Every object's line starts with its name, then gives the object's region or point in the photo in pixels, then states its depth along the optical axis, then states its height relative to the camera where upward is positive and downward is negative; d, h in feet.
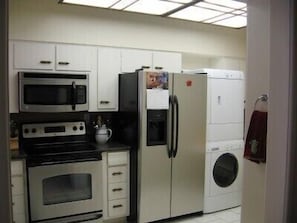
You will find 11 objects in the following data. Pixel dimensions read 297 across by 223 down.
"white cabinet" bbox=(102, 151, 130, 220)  10.24 -3.03
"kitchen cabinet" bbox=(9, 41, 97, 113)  9.51 +1.37
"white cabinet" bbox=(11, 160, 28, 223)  8.78 -2.82
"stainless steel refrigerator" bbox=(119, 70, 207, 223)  10.18 -1.41
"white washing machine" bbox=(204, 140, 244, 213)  11.72 -3.13
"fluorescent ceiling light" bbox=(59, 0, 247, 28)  9.61 +3.27
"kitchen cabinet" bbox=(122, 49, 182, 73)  11.34 +1.59
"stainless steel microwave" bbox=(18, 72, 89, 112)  9.45 +0.23
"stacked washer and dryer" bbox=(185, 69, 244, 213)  11.64 -1.61
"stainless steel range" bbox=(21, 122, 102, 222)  9.00 -2.54
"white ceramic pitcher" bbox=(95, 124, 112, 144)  10.94 -1.32
